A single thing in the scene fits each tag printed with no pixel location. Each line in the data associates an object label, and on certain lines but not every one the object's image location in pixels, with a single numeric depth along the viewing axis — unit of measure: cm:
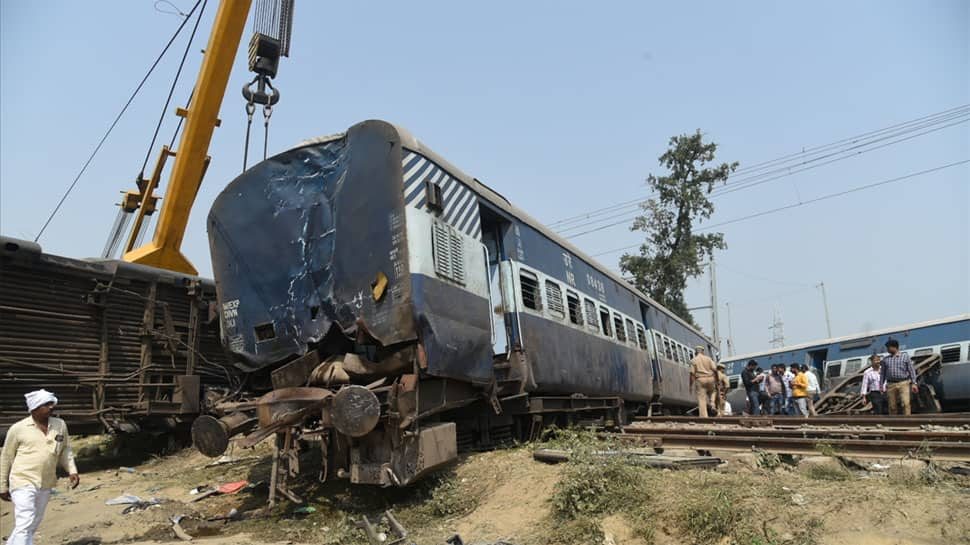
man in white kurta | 469
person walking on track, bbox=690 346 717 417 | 1265
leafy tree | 3081
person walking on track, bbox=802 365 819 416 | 1474
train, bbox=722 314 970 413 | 1622
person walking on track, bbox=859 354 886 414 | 1205
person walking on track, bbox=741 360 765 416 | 1502
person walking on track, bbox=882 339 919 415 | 1089
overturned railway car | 814
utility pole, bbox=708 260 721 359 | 3239
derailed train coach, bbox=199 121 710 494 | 534
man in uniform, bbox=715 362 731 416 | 1392
